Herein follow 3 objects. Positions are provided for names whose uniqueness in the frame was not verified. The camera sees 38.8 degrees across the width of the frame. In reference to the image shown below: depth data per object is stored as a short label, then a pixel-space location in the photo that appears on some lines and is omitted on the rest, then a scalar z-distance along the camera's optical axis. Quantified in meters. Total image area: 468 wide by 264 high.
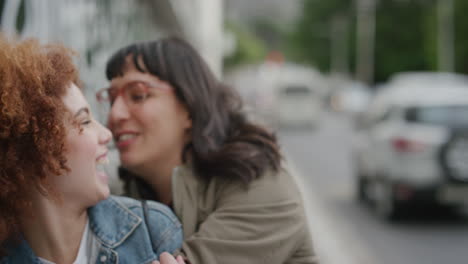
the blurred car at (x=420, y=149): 7.57
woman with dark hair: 1.94
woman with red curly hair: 1.52
